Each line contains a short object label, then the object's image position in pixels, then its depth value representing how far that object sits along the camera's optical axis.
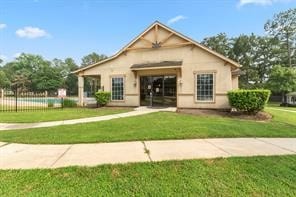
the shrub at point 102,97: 10.64
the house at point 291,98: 24.01
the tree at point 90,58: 48.71
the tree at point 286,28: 28.44
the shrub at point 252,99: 7.87
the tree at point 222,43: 33.58
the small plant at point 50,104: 11.83
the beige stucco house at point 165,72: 9.48
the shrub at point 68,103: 11.39
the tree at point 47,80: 36.65
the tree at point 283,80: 23.47
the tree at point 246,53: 31.30
